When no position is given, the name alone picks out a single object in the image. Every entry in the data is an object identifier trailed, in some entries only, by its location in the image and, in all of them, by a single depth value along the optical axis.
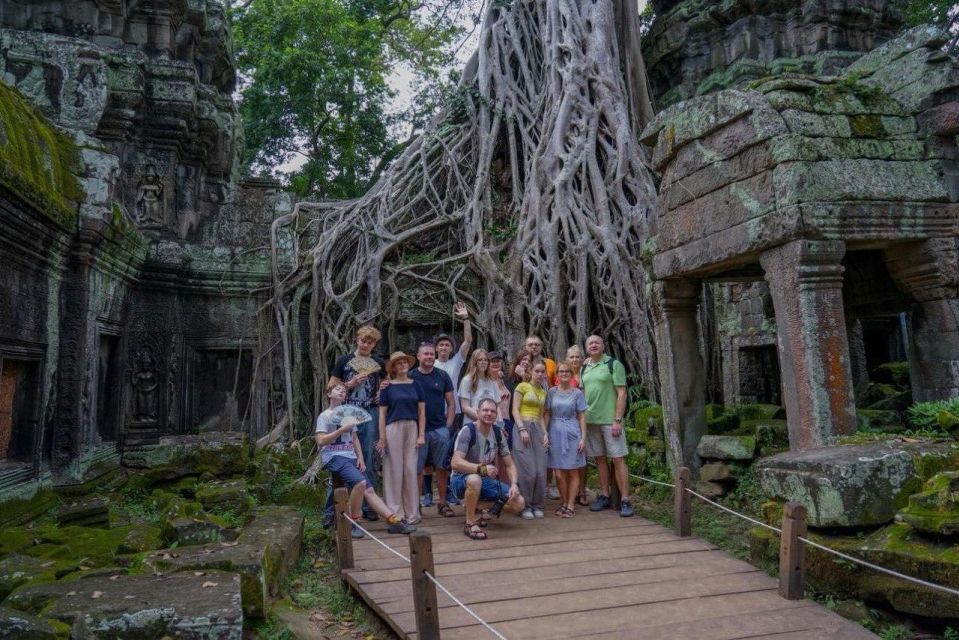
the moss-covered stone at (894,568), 2.90
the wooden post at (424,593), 2.85
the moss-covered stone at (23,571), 3.11
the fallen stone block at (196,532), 4.02
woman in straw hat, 4.77
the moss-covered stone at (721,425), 5.95
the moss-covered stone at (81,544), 3.59
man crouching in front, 4.50
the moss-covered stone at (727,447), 5.23
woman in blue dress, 5.14
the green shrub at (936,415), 3.89
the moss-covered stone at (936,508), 2.94
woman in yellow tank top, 5.04
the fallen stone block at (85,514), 4.40
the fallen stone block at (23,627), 2.33
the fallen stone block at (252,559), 3.28
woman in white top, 5.05
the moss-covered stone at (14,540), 3.68
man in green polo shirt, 5.17
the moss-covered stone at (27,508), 4.41
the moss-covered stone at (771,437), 5.30
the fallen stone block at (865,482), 3.32
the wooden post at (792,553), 3.29
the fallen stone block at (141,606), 2.64
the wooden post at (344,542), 3.93
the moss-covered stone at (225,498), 5.15
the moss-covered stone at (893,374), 7.32
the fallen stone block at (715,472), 5.30
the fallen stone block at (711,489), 5.34
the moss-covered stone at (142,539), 3.76
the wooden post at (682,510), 4.44
